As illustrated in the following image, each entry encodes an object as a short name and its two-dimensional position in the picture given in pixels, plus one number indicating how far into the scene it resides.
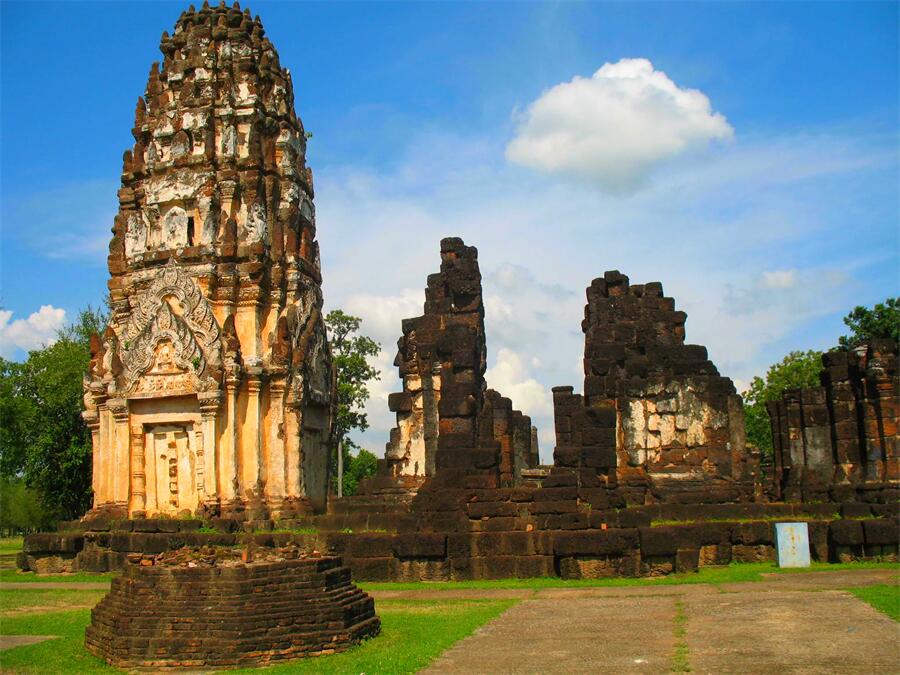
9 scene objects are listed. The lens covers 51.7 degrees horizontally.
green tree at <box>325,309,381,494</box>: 42.97
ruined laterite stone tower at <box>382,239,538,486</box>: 20.00
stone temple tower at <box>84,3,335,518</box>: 22.95
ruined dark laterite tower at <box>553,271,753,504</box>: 20.86
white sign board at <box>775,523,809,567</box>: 15.77
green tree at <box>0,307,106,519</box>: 31.66
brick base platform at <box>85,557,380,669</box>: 8.94
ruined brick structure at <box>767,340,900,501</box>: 20.98
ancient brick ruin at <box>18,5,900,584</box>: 16.73
